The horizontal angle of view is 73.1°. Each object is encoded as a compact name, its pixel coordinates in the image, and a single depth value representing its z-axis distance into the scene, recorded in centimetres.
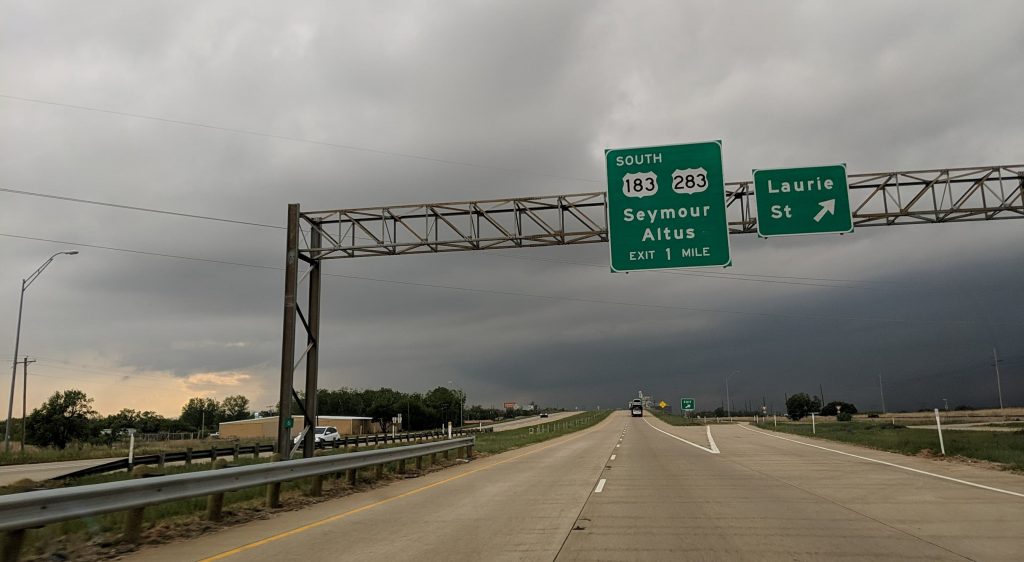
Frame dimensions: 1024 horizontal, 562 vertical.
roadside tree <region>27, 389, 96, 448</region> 7362
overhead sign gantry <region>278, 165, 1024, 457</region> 2025
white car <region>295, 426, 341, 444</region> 5178
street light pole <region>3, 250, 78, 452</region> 3838
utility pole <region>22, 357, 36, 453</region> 5250
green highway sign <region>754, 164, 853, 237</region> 1961
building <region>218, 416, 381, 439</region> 10197
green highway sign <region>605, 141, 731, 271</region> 1945
